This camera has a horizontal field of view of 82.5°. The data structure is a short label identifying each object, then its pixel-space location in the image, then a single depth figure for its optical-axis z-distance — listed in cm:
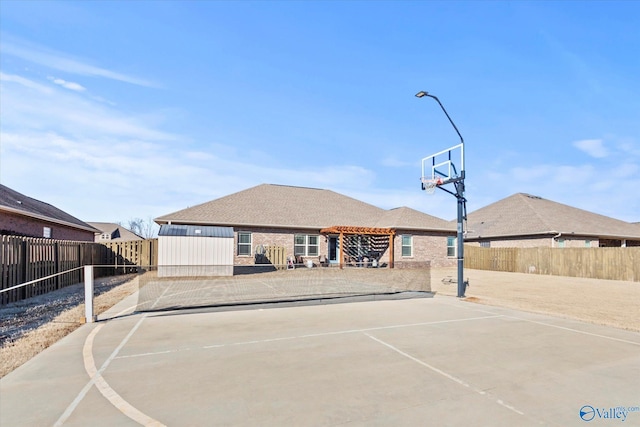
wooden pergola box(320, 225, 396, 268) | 2689
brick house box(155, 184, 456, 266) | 2694
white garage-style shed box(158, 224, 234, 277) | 2073
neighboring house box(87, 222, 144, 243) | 6178
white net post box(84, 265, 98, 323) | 940
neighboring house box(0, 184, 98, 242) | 1725
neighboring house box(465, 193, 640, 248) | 3112
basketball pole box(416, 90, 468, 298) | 1403
